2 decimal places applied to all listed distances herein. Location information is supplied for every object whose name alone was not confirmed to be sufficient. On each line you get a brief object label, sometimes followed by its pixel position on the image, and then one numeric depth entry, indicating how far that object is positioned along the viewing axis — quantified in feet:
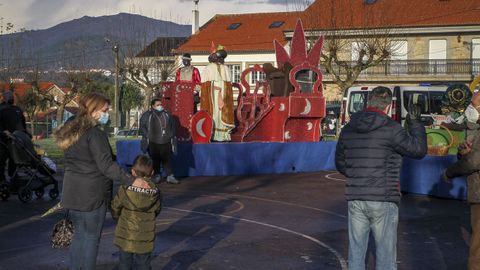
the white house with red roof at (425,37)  177.88
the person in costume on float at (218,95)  65.67
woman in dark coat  22.48
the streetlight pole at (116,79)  147.45
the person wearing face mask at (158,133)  54.90
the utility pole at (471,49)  178.24
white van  93.50
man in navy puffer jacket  21.98
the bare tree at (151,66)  159.02
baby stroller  44.09
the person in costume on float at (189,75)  66.69
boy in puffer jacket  22.79
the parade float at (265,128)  63.10
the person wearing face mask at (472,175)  23.93
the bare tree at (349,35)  126.62
